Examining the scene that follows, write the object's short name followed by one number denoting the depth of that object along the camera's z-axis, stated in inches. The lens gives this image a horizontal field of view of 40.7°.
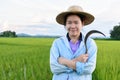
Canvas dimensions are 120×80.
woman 52.5
